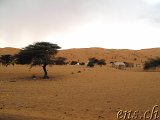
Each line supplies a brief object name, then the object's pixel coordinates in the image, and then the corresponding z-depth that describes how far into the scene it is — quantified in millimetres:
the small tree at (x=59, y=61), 16696
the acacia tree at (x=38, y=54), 16114
